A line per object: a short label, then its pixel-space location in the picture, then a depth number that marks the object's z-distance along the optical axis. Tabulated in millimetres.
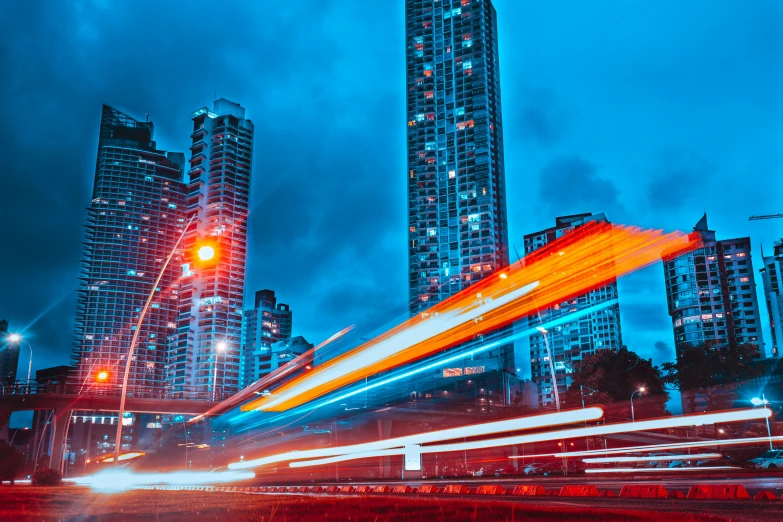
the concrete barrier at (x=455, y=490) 24494
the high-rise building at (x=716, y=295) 188375
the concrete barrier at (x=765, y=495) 16500
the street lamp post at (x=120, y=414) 33275
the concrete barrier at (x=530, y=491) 22047
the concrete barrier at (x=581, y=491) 20578
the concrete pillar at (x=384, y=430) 80250
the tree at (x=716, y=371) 80188
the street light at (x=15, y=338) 56531
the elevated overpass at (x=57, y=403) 70688
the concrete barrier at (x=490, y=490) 22959
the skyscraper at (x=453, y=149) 164500
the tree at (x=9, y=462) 60969
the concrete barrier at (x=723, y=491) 17500
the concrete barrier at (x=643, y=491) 18484
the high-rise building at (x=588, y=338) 193875
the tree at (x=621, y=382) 88250
